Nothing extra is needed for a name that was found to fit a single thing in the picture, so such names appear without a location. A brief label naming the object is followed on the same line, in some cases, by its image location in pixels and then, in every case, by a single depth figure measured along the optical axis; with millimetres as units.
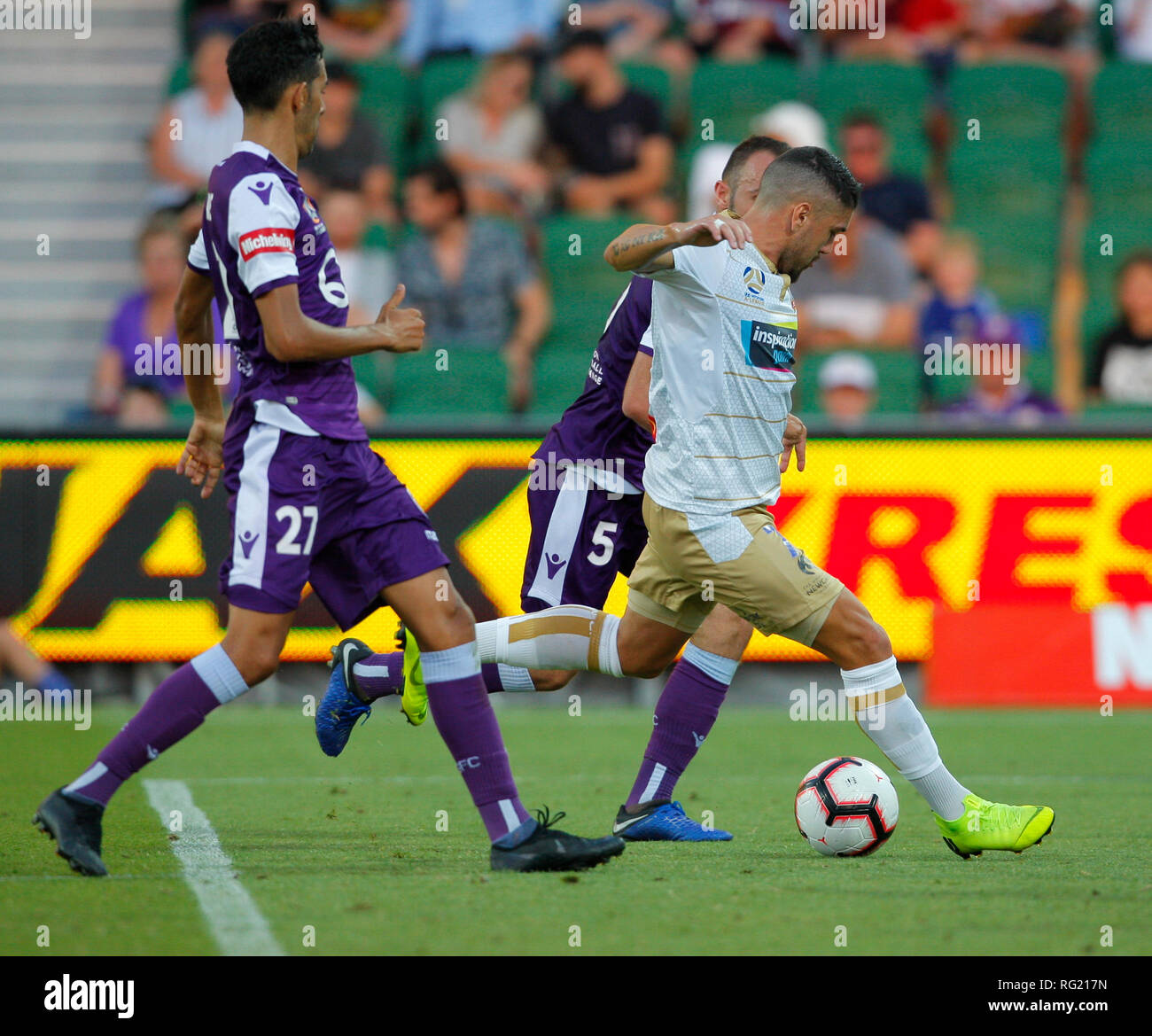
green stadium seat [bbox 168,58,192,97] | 13188
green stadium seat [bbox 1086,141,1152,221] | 13219
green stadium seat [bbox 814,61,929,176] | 13344
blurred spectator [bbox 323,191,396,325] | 11500
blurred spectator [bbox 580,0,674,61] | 13992
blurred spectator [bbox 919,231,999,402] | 11531
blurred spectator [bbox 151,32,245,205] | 12391
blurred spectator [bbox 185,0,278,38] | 12812
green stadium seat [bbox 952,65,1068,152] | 13453
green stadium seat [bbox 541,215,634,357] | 12094
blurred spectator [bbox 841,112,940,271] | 12305
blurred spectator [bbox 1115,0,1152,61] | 14000
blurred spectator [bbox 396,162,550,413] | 11398
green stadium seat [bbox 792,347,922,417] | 10984
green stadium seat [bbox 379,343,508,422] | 11000
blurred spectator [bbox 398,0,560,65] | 13484
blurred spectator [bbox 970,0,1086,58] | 14219
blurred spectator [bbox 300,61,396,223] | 12328
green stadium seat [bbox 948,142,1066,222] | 13242
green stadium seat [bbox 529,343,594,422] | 10977
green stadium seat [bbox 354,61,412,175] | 13188
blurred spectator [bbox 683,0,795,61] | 13836
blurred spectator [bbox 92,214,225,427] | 10992
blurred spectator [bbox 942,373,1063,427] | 10633
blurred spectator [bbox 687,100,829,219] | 11438
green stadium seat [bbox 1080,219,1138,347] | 12680
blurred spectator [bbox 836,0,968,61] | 13883
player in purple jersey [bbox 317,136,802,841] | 5668
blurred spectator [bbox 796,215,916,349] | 11617
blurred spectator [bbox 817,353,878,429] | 10383
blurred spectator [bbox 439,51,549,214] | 12688
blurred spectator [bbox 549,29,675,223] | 12633
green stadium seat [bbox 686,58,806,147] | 13320
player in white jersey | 5012
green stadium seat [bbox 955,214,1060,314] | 12852
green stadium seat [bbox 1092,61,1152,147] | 13594
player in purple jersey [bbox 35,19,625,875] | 4562
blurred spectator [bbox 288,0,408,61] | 13797
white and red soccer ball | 5211
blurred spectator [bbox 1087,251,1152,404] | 11500
